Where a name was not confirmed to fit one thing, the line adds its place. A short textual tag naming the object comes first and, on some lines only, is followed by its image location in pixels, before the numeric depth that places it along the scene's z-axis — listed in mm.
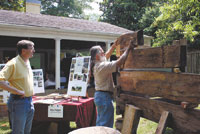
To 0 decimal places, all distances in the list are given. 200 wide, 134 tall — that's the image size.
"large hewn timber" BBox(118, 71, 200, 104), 1979
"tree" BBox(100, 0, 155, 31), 20828
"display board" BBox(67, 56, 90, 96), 4480
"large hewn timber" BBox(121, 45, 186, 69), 2117
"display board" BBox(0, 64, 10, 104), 5367
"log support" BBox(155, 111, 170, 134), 2164
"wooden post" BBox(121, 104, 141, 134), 2707
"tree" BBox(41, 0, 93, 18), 27547
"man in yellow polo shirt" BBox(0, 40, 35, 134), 2668
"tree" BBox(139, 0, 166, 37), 19016
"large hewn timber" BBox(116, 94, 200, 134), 1964
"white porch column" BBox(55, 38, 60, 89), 8115
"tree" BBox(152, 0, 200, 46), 5558
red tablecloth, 3990
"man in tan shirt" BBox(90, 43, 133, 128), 3119
